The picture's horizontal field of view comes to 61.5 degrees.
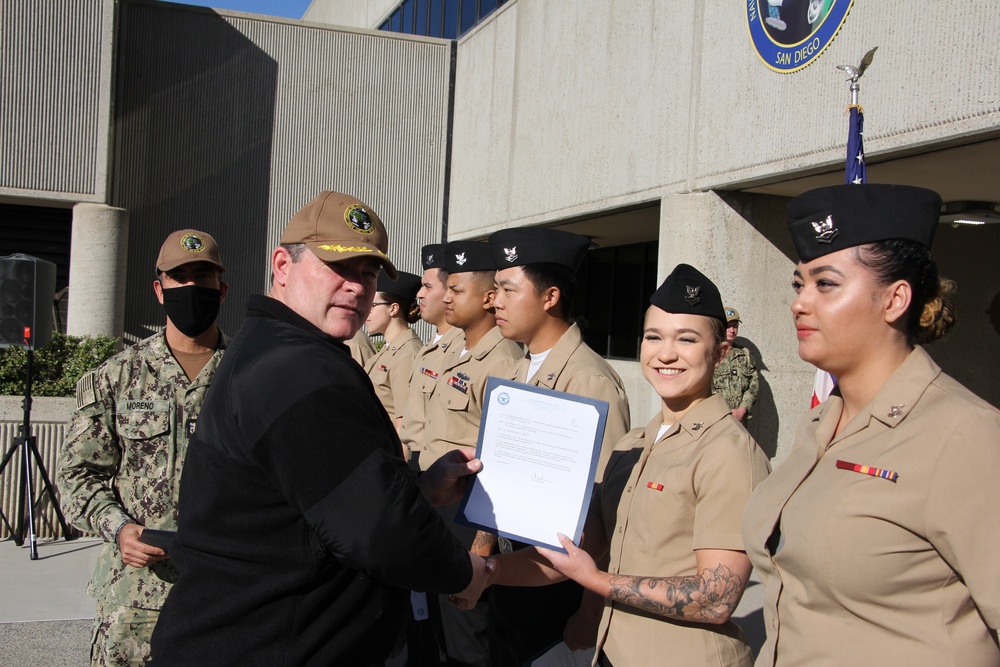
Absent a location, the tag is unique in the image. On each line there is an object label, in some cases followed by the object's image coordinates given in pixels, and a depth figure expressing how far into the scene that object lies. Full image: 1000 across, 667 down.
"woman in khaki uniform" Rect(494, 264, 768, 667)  2.24
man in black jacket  1.76
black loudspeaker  6.46
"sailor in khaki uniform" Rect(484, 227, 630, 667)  3.20
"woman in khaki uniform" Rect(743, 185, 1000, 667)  1.59
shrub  7.11
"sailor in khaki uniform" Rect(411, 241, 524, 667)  3.72
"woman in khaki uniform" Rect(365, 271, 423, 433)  6.80
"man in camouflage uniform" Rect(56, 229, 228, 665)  2.99
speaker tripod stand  6.38
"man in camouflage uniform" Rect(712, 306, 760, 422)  6.83
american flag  4.41
